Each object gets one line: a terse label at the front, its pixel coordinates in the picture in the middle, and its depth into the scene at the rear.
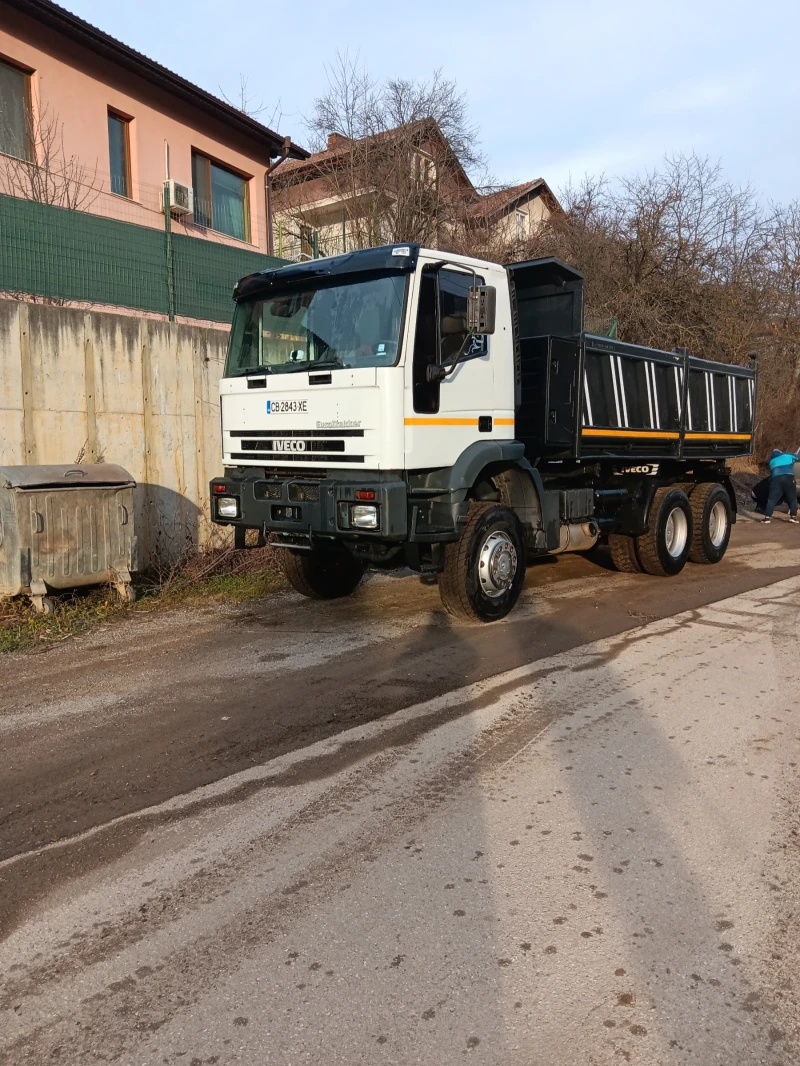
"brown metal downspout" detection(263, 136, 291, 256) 18.80
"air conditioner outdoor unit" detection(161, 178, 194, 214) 15.35
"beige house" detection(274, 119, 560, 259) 17.05
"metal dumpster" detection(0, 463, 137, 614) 6.92
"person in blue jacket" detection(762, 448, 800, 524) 14.44
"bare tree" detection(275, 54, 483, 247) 17.03
